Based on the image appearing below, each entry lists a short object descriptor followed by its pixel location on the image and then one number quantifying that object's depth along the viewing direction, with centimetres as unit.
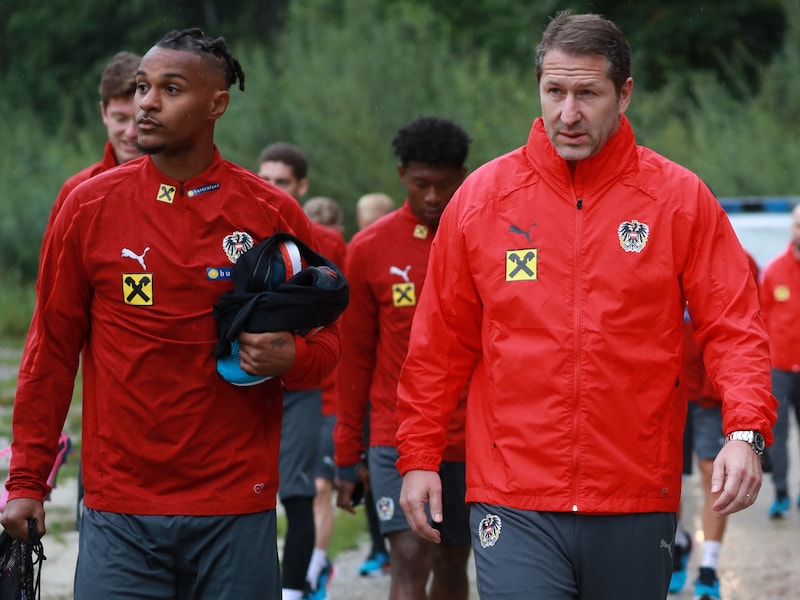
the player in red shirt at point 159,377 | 912
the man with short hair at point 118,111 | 1293
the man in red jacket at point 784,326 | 2316
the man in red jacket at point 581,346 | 866
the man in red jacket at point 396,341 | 1302
